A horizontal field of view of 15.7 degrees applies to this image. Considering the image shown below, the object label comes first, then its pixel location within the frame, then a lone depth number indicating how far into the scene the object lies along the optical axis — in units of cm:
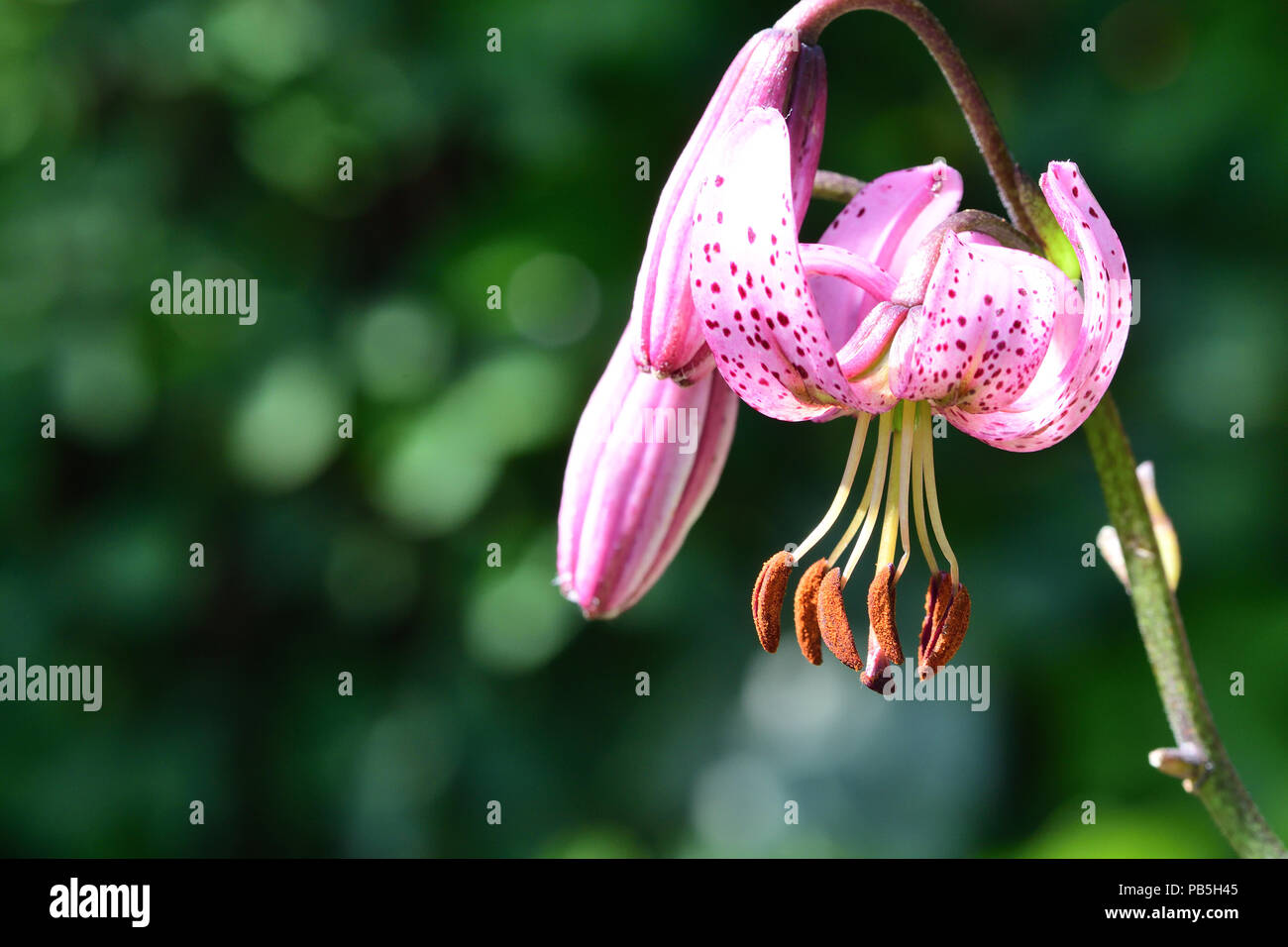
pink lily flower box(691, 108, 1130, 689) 36
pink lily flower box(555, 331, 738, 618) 38
